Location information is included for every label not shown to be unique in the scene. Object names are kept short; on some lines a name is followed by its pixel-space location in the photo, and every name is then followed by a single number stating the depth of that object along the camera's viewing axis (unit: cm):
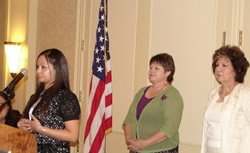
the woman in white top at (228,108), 345
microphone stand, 261
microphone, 261
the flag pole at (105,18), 500
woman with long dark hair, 300
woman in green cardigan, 391
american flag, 488
